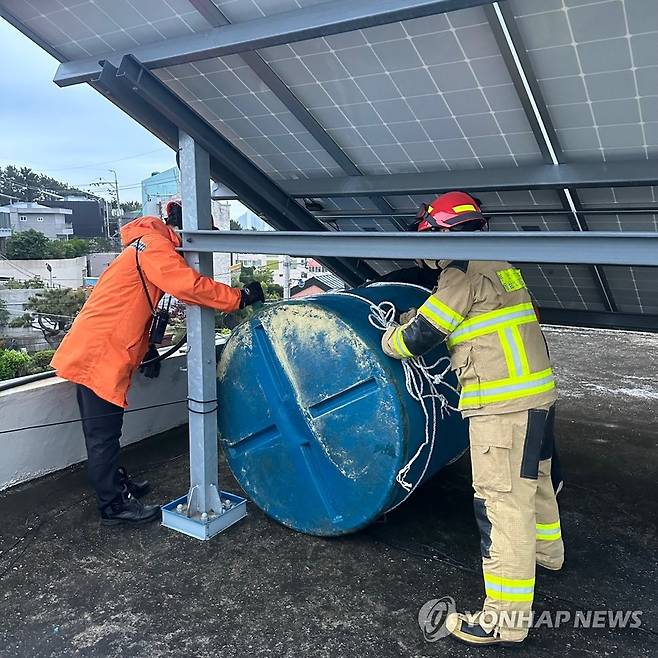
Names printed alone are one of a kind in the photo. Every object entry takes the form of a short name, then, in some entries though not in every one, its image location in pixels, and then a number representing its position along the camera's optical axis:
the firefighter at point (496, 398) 2.52
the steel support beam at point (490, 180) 2.96
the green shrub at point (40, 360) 11.05
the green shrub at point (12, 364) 9.96
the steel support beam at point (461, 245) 1.97
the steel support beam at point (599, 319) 4.73
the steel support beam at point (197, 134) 2.85
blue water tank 2.99
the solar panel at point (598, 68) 2.10
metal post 3.20
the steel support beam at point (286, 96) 2.49
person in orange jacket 3.20
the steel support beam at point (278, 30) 2.05
